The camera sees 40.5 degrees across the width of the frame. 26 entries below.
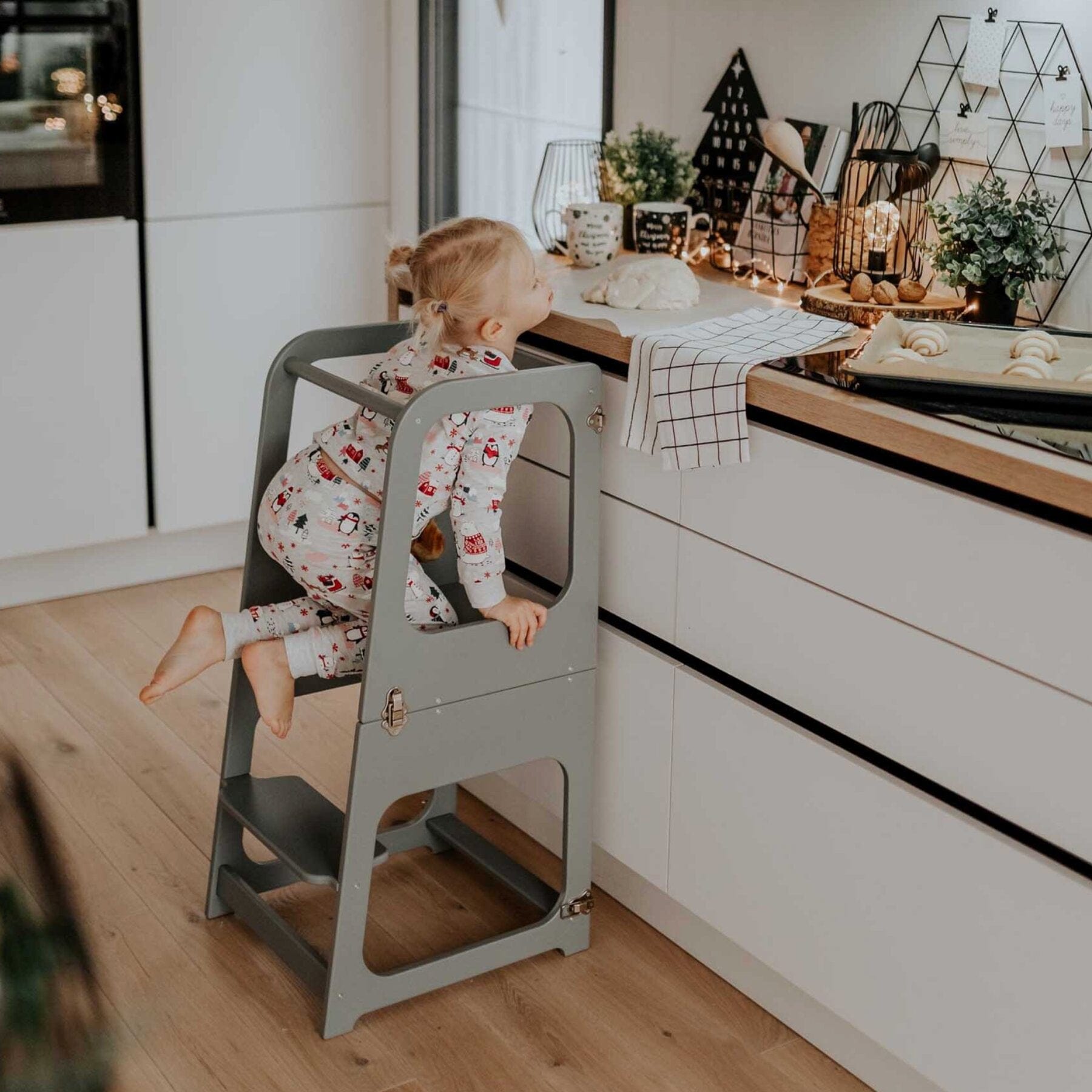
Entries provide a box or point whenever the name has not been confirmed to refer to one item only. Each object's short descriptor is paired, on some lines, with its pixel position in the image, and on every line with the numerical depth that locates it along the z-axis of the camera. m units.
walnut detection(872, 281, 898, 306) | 2.05
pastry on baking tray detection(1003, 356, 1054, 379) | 1.66
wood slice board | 2.02
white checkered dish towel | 1.80
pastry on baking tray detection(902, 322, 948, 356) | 1.79
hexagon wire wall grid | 2.07
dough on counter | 2.11
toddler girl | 1.86
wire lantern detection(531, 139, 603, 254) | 2.59
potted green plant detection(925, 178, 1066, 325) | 1.99
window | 3.03
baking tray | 1.60
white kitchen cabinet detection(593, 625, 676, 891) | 2.04
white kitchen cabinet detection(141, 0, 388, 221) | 3.06
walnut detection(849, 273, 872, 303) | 2.08
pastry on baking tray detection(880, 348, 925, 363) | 1.70
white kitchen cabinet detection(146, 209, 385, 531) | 3.19
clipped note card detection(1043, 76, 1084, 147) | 2.04
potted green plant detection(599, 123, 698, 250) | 2.57
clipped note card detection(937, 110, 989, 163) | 2.21
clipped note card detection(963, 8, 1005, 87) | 2.14
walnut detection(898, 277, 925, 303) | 2.06
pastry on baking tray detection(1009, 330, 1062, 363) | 1.75
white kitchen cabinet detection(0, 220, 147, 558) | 3.02
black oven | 2.89
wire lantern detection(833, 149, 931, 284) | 2.17
